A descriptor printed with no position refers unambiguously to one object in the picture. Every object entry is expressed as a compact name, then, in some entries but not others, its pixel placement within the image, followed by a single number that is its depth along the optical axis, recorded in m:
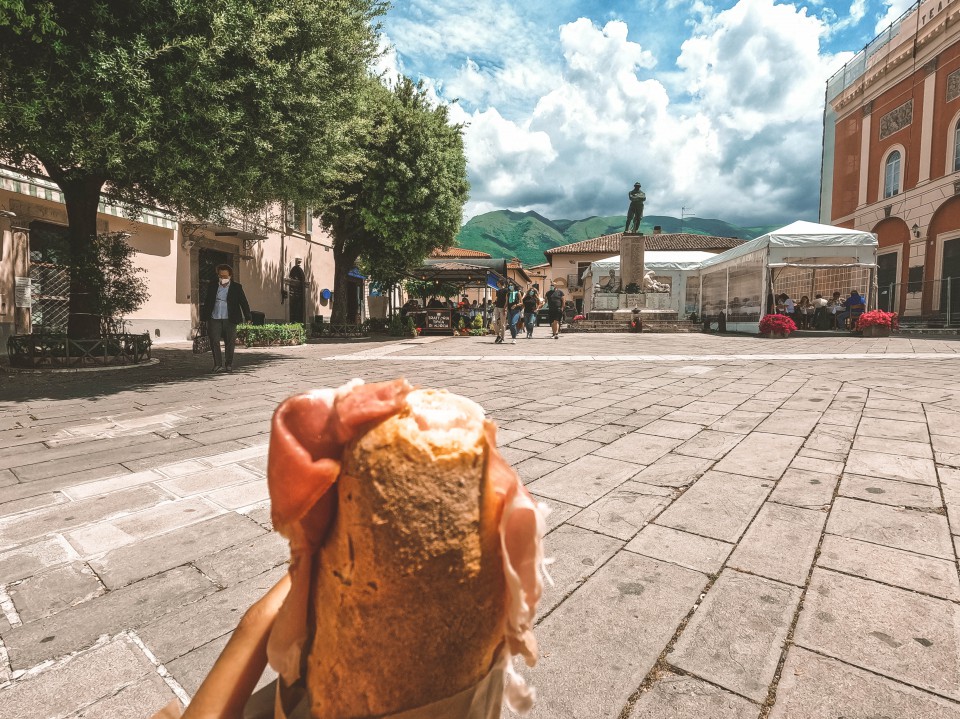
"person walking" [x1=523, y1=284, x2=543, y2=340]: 15.91
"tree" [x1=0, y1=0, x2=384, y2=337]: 5.19
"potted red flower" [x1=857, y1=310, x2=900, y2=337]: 13.39
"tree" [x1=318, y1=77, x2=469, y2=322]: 14.98
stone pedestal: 18.98
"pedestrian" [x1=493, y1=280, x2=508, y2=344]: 14.16
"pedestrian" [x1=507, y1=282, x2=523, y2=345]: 15.52
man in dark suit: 7.26
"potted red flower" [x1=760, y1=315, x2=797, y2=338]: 13.94
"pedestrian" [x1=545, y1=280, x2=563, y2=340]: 16.50
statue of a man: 19.02
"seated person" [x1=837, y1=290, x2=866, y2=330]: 15.04
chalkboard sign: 18.50
